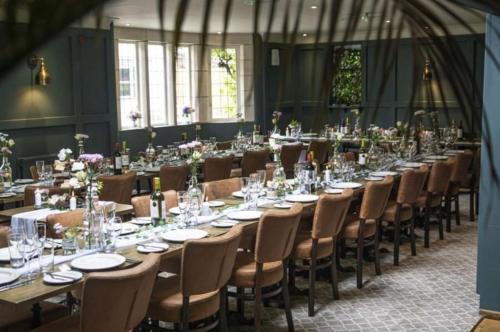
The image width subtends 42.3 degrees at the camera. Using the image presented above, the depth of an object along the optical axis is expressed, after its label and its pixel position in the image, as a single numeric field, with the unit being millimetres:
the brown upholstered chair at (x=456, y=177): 7605
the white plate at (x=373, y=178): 6535
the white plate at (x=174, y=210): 4801
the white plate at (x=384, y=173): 6812
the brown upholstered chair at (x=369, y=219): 5560
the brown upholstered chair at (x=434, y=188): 6976
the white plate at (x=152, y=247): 3744
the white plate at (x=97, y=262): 3400
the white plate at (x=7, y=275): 3130
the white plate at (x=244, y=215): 4591
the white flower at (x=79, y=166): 4934
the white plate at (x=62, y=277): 3158
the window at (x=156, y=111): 12166
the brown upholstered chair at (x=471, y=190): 8227
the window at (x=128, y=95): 11517
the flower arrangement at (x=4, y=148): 6238
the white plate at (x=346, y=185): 6011
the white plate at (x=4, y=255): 3549
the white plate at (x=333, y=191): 5720
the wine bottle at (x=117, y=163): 6801
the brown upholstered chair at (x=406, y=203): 6355
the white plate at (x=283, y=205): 5062
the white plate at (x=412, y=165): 7481
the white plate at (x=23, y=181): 6758
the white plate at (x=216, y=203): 5121
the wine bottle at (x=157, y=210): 4391
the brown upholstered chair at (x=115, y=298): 2928
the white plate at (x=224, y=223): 4395
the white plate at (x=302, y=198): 5289
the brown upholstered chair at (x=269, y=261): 4176
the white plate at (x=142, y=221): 4496
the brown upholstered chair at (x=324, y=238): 4863
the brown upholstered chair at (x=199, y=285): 3537
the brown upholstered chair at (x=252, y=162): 8242
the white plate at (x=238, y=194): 5517
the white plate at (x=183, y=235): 3998
